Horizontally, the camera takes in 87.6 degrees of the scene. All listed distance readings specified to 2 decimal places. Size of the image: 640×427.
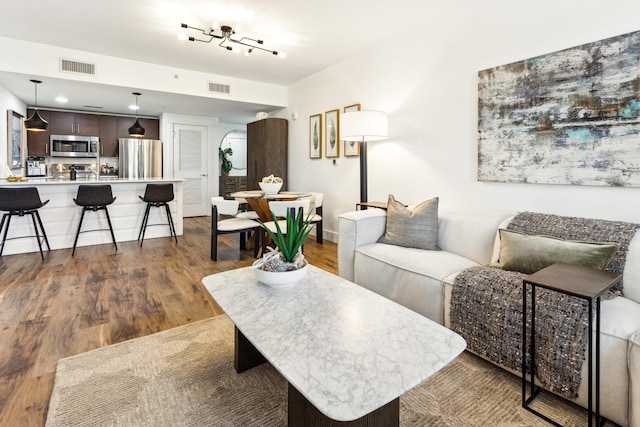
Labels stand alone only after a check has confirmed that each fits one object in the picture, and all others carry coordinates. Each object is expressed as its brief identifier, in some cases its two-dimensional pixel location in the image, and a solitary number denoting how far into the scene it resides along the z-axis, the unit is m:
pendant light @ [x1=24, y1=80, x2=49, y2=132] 4.93
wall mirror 9.32
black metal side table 1.33
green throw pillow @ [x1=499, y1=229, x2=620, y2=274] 1.71
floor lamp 3.48
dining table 4.02
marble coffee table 0.98
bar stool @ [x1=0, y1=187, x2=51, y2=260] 3.66
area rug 1.46
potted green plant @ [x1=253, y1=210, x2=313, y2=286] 1.72
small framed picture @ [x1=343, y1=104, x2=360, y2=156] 4.40
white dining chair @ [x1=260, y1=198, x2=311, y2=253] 3.69
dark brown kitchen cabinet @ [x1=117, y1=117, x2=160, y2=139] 7.42
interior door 7.21
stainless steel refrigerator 7.20
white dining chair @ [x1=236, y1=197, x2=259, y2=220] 4.34
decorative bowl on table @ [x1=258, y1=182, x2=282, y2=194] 4.30
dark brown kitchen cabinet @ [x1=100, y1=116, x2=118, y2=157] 7.26
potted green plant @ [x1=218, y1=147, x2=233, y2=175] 8.58
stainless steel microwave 6.74
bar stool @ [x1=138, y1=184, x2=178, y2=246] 4.71
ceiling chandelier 3.56
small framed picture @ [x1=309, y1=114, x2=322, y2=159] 5.16
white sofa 1.37
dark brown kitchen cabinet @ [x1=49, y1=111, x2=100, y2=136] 6.78
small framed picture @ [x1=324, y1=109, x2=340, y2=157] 4.79
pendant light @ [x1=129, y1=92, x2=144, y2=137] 5.76
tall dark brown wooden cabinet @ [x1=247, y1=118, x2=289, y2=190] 5.94
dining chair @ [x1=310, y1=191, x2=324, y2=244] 4.59
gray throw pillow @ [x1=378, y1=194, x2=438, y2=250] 2.69
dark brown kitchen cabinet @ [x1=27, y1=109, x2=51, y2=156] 6.58
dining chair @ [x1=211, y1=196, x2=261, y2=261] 3.83
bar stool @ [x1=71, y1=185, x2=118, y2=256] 4.20
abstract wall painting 2.11
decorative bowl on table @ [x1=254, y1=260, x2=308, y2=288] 1.70
